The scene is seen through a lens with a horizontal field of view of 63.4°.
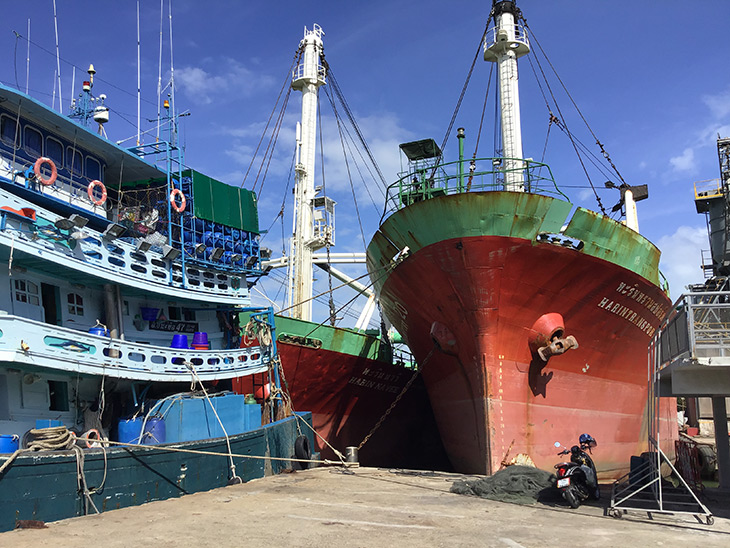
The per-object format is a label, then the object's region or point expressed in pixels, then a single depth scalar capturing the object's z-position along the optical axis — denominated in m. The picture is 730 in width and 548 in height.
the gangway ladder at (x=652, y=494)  8.13
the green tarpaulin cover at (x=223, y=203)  15.27
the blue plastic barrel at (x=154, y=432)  10.79
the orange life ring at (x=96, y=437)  10.07
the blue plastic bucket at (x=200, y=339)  13.34
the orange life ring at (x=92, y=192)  12.05
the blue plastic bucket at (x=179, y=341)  12.84
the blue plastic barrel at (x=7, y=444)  8.21
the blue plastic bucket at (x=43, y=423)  9.37
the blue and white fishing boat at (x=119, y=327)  8.70
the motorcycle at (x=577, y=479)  9.00
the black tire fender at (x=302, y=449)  14.90
